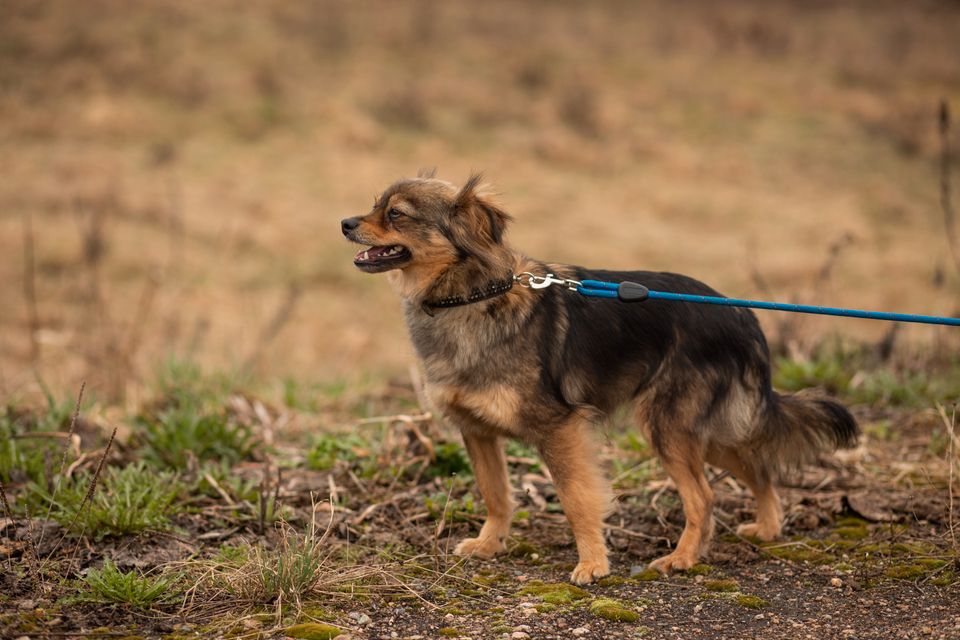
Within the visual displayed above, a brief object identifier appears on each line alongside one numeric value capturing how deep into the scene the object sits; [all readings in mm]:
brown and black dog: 8461
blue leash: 7727
